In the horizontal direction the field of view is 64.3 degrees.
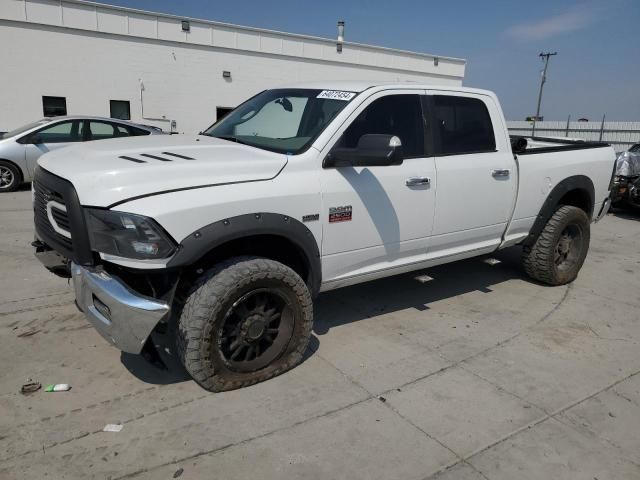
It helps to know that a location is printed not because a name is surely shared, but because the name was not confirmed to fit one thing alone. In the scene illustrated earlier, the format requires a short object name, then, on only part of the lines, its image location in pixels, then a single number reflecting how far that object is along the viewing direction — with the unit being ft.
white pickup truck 9.18
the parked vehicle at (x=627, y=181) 32.53
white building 52.90
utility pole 151.76
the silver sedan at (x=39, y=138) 31.73
